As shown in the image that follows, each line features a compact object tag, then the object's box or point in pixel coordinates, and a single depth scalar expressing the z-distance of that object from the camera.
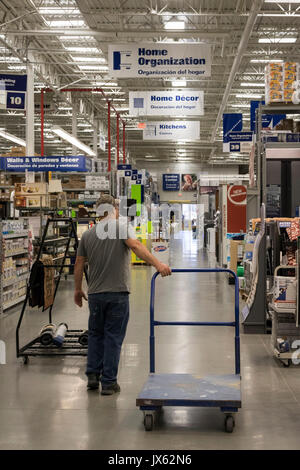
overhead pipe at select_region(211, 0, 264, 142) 11.23
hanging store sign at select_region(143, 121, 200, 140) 16.50
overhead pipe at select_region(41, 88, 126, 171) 17.53
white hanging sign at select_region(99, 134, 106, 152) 24.78
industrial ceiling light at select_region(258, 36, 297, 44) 14.90
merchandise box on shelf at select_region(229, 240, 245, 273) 11.67
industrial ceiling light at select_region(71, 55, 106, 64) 16.64
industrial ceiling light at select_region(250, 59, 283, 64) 16.98
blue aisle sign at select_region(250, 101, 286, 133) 15.53
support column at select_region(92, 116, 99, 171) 24.67
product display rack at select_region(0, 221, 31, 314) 8.60
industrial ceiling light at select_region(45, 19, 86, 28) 13.90
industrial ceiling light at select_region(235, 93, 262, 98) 21.50
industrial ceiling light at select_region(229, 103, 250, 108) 23.16
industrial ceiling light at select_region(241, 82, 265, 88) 19.57
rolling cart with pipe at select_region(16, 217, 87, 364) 5.78
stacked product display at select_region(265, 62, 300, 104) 7.94
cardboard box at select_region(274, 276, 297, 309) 5.53
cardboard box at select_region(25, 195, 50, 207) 11.19
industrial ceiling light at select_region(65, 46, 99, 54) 15.76
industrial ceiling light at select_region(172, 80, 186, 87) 15.56
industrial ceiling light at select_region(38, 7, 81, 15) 12.76
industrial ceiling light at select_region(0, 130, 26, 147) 21.22
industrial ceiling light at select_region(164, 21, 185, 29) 11.92
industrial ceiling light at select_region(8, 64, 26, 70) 17.58
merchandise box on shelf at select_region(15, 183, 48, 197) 11.21
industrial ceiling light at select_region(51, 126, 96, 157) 15.94
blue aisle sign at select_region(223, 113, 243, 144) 18.55
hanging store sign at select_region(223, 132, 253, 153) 18.47
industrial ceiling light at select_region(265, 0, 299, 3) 11.15
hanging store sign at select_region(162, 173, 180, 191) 40.53
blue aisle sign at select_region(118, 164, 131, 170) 22.69
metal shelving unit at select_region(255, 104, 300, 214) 7.98
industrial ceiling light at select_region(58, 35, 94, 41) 14.10
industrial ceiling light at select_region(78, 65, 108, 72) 17.61
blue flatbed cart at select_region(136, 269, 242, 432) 3.82
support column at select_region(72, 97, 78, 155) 20.61
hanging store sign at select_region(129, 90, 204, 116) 13.75
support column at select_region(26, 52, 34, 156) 14.80
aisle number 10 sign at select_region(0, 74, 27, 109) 13.14
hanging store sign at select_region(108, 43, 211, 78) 10.81
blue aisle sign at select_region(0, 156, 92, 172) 14.03
